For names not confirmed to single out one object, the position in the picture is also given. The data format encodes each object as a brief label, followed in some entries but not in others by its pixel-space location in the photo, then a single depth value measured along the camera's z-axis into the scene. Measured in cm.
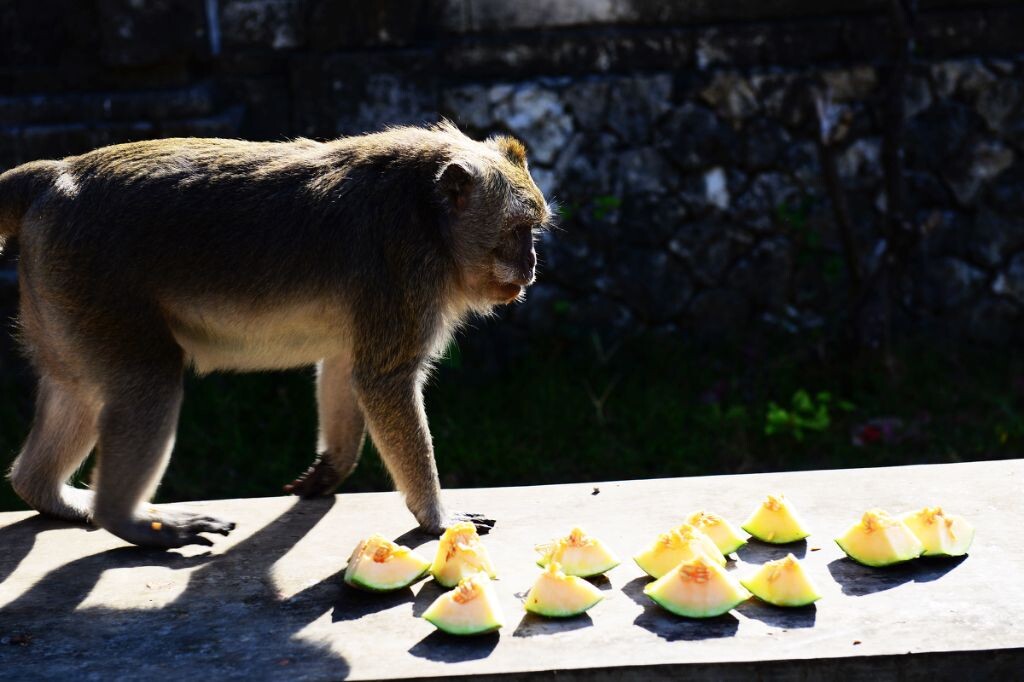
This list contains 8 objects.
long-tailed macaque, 350
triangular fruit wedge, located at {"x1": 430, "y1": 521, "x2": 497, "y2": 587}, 327
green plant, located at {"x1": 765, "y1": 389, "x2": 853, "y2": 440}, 571
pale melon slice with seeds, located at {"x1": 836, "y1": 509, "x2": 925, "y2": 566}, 327
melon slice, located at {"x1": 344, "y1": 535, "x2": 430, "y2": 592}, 323
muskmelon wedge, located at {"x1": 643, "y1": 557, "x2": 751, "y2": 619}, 303
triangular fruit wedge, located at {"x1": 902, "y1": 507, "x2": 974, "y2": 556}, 332
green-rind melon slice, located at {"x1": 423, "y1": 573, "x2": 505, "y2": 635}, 297
